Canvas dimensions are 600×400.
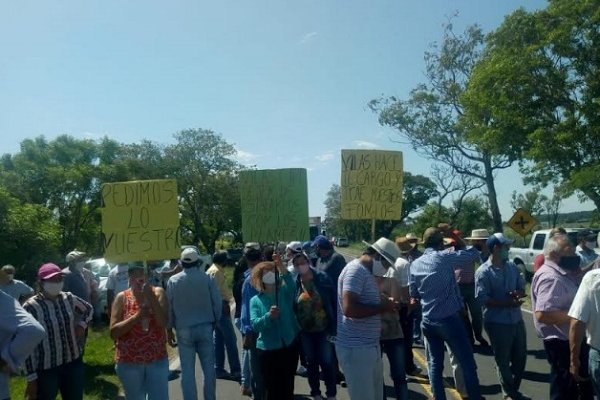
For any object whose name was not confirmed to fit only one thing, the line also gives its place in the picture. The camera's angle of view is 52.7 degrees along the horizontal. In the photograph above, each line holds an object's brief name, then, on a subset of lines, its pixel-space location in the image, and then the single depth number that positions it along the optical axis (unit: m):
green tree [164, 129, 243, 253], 44.50
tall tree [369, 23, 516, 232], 34.09
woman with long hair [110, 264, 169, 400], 5.54
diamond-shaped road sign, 20.31
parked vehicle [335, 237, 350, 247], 71.75
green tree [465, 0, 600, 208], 20.28
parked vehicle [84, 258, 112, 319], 14.57
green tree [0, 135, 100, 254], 34.53
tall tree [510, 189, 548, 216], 72.38
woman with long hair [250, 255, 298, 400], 5.82
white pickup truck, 22.20
